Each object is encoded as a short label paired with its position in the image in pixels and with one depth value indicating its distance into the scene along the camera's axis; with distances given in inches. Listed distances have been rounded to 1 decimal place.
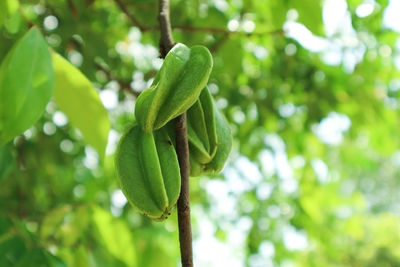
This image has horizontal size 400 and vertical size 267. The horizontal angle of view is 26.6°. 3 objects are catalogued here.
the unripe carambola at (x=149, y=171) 15.5
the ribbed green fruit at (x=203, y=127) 16.5
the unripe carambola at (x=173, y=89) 15.4
